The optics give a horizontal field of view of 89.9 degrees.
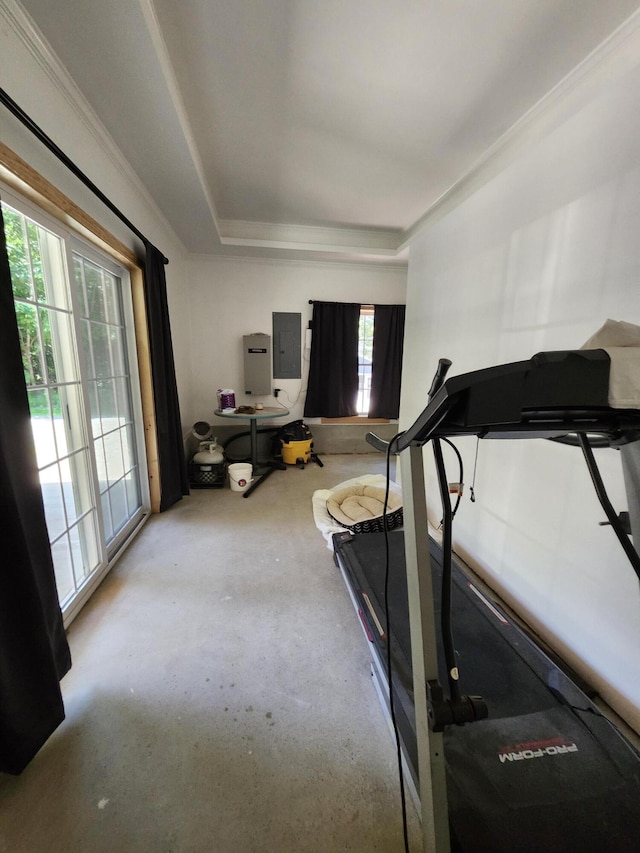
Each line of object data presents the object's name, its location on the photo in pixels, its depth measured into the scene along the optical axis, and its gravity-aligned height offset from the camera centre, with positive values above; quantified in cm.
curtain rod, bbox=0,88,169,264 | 112 +87
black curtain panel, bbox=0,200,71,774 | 102 -77
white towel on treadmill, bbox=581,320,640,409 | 51 -1
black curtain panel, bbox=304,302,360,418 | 427 +3
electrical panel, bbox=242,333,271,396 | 416 -2
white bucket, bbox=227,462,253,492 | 331 -115
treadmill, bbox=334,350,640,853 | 54 -117
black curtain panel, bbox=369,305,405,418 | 440 +5
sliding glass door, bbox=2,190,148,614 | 150 -13
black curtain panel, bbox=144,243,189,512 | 254 -21
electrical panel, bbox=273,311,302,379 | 426 +23
